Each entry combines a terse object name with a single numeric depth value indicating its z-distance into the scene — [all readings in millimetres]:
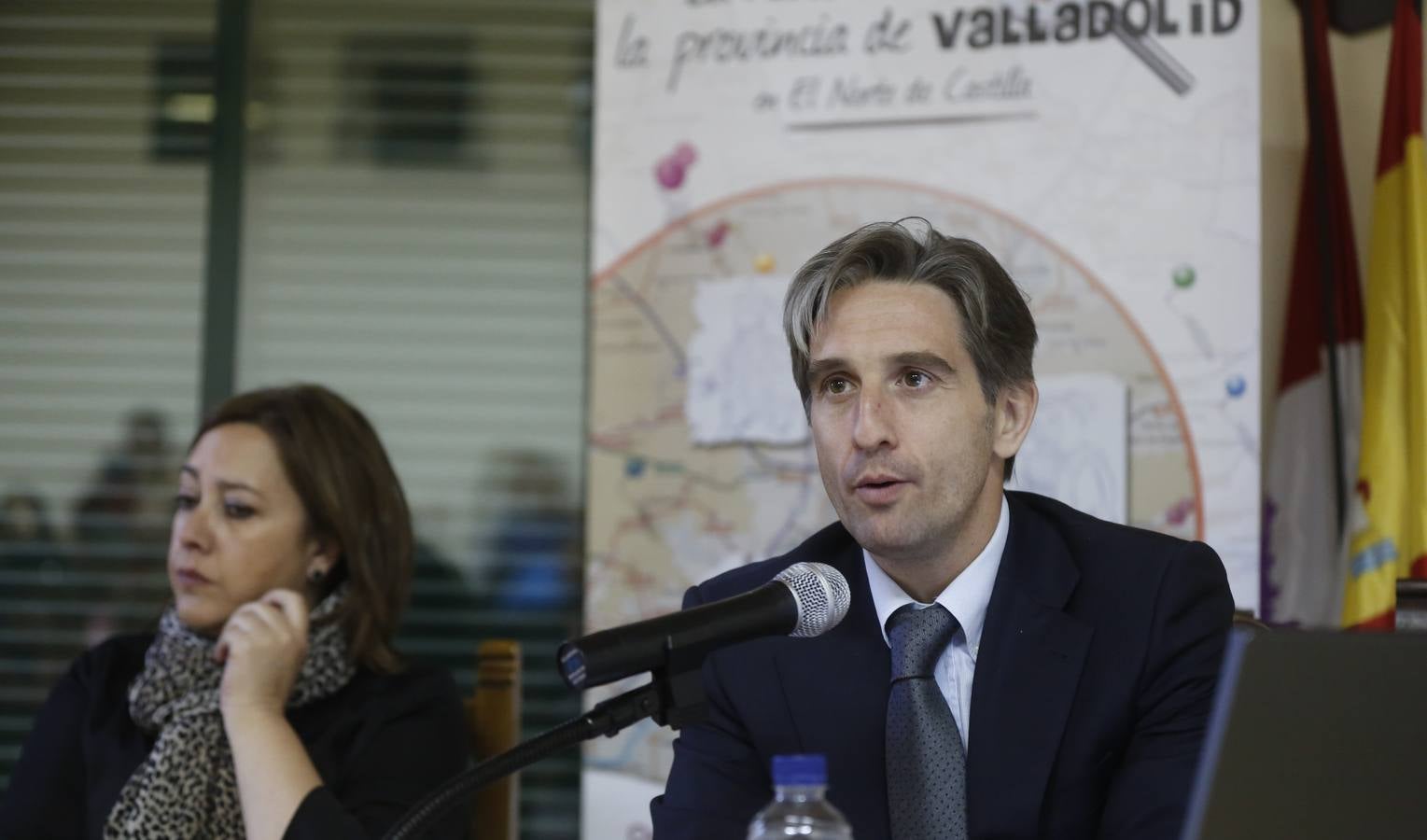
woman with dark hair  3915
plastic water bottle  3166
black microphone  3165
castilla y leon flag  4357
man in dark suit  3510
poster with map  4317
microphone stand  3192
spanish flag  4229
